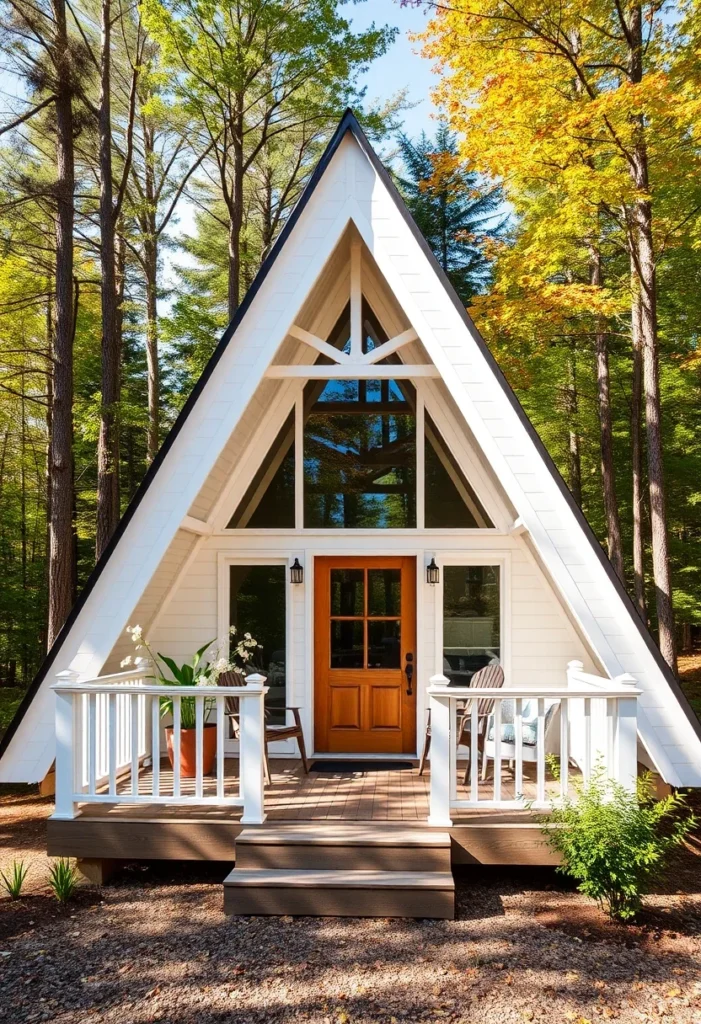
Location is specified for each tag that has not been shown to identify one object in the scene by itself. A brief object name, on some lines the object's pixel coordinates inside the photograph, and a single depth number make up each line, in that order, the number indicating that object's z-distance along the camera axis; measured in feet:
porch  15.76
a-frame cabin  15.93
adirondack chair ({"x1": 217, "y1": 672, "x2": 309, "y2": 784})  19.77
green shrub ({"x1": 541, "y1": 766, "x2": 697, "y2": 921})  13.99
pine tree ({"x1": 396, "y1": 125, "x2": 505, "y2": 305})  52.60
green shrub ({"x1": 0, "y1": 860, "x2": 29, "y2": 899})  15.74
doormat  21.47
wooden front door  22.97
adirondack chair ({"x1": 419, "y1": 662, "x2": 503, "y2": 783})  19.86
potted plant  19.29
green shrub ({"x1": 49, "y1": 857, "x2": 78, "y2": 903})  15.52
